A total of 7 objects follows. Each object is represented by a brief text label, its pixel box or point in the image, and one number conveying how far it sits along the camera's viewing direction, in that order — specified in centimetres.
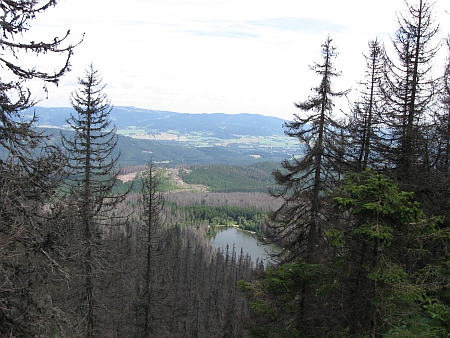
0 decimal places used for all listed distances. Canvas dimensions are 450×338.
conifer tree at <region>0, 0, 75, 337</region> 507
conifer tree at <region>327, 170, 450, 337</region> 541
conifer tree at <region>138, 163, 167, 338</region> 1544
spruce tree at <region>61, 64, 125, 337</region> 1124
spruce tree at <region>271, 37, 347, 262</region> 1165
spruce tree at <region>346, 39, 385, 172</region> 1218
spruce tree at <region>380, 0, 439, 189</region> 1091
